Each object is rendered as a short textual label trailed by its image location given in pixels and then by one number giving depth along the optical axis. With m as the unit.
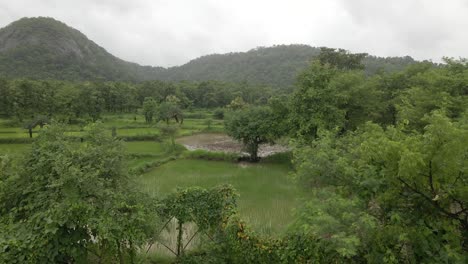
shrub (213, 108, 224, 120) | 62.09
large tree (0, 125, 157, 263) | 6.14
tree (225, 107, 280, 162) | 27.62
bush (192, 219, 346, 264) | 6.84
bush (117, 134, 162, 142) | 36.88
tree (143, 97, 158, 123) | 48.74
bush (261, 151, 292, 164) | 28.41
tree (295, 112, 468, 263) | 5.19
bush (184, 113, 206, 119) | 65.06
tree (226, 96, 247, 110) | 59.47
